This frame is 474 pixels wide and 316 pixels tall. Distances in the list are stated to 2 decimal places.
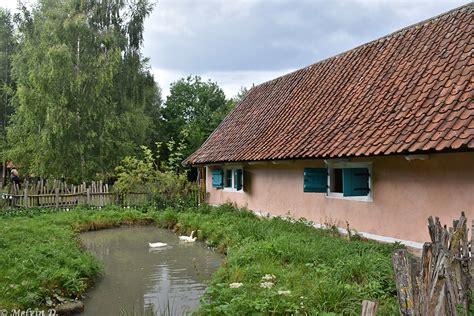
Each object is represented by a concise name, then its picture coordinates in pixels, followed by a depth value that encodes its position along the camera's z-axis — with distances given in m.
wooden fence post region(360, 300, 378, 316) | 3.10
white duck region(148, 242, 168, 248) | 12.40
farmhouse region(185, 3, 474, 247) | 7.83
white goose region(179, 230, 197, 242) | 13.26
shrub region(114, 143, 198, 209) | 19.88
